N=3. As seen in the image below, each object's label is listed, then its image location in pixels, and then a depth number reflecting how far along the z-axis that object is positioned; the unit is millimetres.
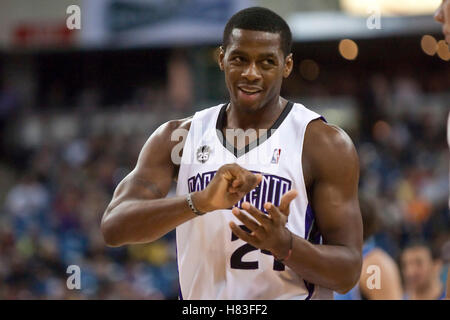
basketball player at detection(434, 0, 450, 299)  6492
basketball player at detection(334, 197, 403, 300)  11406
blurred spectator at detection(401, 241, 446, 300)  13922
